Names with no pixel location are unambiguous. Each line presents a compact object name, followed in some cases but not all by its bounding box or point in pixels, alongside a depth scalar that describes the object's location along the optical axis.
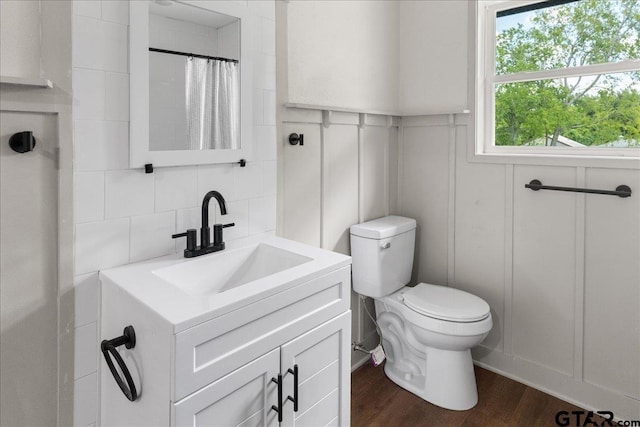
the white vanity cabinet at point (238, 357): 0.93
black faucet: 1.34
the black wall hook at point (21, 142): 1.03
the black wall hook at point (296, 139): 1.76
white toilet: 1.84
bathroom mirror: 1.25
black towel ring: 1.00
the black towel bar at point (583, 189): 1.73
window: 1.86
